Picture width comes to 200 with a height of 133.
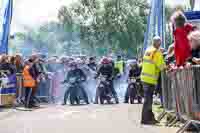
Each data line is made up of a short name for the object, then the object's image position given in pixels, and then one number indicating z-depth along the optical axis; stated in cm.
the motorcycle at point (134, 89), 2329
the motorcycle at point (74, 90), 2341
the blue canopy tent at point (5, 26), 2489
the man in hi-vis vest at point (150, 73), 1352
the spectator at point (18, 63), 2222
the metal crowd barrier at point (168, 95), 1273
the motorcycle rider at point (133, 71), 2373
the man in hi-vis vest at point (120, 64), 2948
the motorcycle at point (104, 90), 2353
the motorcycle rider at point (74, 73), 2408
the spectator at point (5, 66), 2147
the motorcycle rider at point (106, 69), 2395
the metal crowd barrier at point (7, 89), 2056
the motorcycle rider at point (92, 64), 2694
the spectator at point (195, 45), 1111
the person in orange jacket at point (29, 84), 2080
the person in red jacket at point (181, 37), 1209
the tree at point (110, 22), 6181
